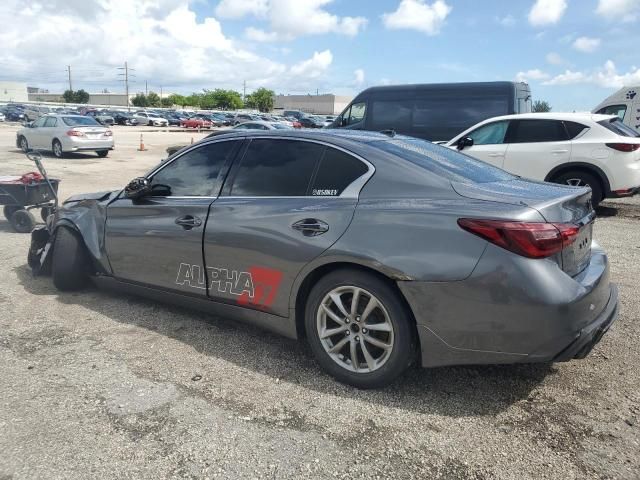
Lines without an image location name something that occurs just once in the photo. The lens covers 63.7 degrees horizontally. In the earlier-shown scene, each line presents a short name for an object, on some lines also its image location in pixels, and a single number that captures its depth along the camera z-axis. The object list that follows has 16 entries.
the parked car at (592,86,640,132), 15.75
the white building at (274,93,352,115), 121.68
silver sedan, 17.98
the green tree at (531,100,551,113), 49.16
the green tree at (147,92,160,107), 119.74
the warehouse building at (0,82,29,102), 124.34
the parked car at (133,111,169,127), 55.53
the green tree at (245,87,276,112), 104.08
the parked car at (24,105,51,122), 49.59
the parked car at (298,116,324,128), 48.05
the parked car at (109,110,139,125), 55.19
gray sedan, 2.63
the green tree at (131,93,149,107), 119.50
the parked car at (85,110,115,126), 51.06
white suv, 8.18
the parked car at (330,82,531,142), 11.84
